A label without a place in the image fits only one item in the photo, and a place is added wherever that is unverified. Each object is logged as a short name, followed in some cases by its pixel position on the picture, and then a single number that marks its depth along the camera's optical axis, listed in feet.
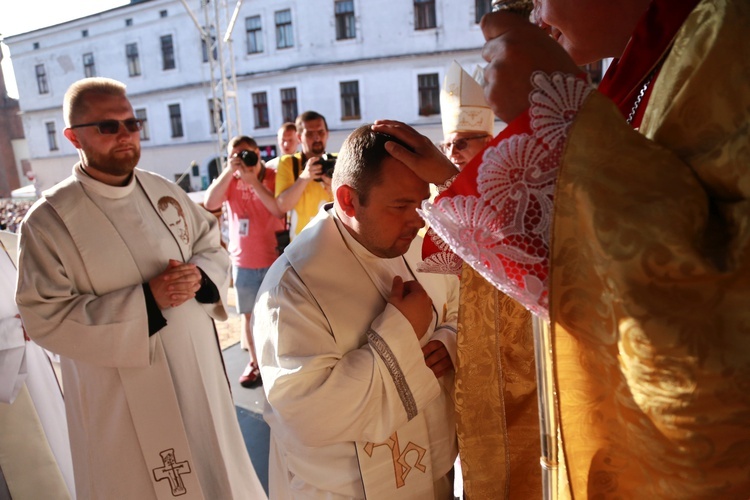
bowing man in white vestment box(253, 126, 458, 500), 4.19
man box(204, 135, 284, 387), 14.06
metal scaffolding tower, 33.09
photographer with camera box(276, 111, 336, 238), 12.76
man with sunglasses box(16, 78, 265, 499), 6.81
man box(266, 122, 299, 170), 17.52
